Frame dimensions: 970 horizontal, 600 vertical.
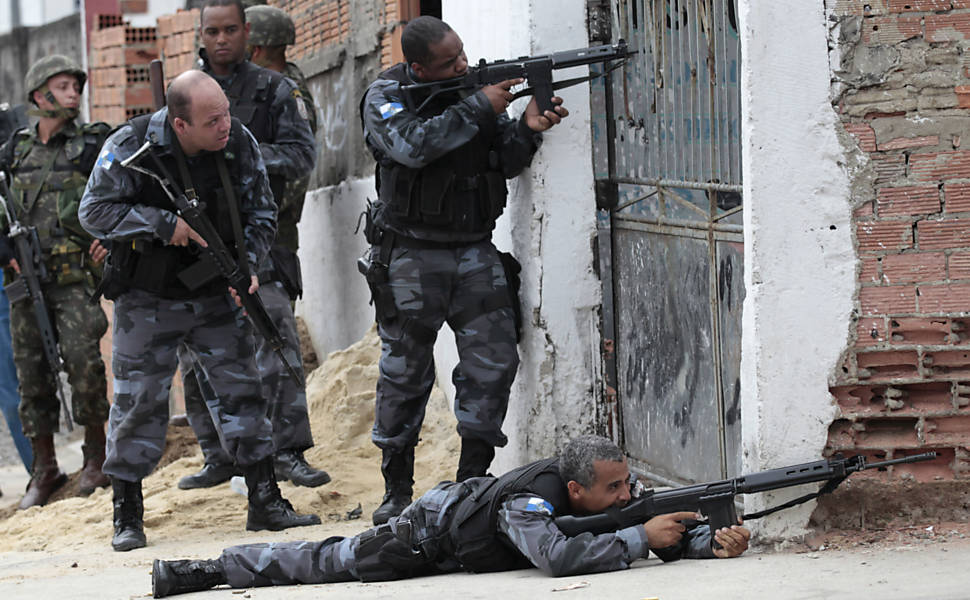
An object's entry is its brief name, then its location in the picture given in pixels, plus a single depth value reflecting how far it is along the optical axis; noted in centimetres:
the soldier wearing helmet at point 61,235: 1348
